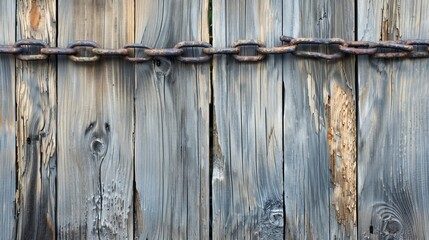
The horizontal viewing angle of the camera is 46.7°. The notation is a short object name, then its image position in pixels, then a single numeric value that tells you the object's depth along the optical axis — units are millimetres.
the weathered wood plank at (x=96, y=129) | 1397
